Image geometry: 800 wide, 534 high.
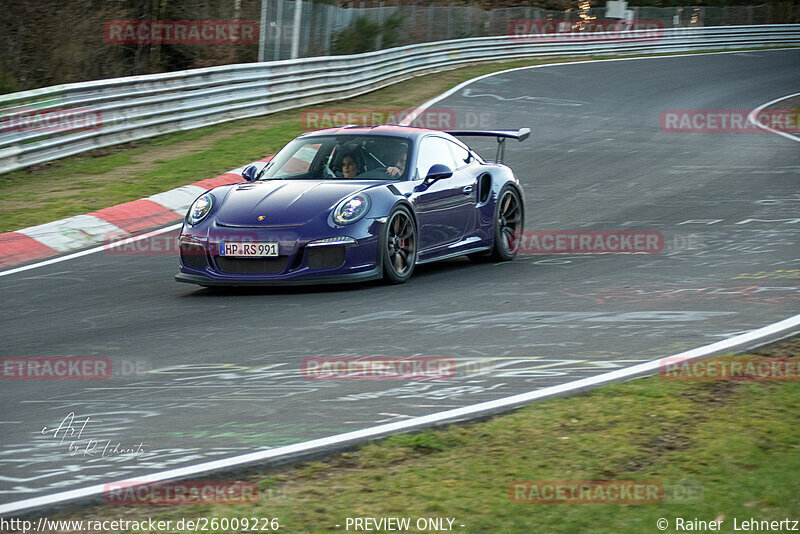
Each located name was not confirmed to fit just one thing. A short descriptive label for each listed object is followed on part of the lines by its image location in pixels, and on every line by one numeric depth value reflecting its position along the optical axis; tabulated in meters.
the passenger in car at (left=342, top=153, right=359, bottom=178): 19.34
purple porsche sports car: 17.20
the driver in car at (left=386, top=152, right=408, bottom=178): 19.27
